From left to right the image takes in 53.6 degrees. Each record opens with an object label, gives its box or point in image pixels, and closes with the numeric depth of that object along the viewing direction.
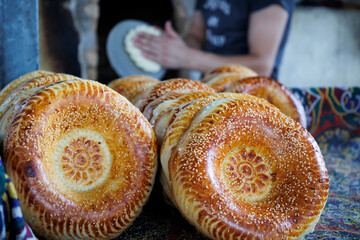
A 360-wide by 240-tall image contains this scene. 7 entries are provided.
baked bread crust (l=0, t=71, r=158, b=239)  0.75
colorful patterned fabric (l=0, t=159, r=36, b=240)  0.63
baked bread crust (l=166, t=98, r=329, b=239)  0.78
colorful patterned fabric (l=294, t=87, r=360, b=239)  1.37
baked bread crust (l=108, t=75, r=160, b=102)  1.31
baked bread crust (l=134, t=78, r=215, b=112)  1.15
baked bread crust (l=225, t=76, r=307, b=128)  1.36
